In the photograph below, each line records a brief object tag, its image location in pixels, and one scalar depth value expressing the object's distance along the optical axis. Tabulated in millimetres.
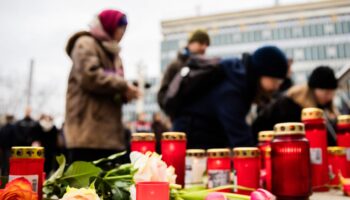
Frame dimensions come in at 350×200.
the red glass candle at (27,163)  790
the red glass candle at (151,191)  659
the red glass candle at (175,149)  1046
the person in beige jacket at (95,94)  1955
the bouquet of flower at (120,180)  663
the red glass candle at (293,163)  992
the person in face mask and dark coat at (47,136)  4879
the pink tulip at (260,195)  644
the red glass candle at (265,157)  1169
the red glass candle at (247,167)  1079
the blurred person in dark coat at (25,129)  4887
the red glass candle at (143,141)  1077
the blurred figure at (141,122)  6210
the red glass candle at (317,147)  1230
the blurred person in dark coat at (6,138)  5094
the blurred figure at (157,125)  5129
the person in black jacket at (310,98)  2125
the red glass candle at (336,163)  1333
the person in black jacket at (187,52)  2447
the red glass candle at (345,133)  1335
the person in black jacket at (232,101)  1782
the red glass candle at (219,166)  1148
